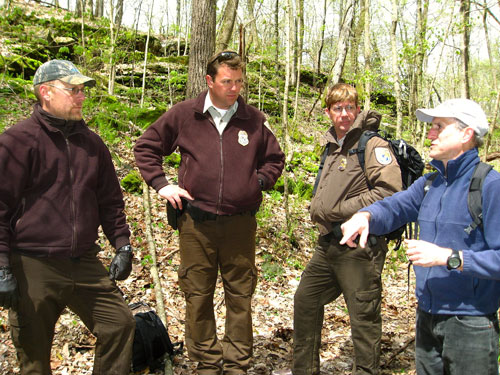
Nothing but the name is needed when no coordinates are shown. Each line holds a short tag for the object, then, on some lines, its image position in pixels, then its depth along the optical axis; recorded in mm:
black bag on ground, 3639
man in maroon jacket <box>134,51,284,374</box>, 3330
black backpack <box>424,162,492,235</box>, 2104
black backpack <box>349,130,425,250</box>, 3191
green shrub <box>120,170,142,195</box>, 6867
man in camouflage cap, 2635
